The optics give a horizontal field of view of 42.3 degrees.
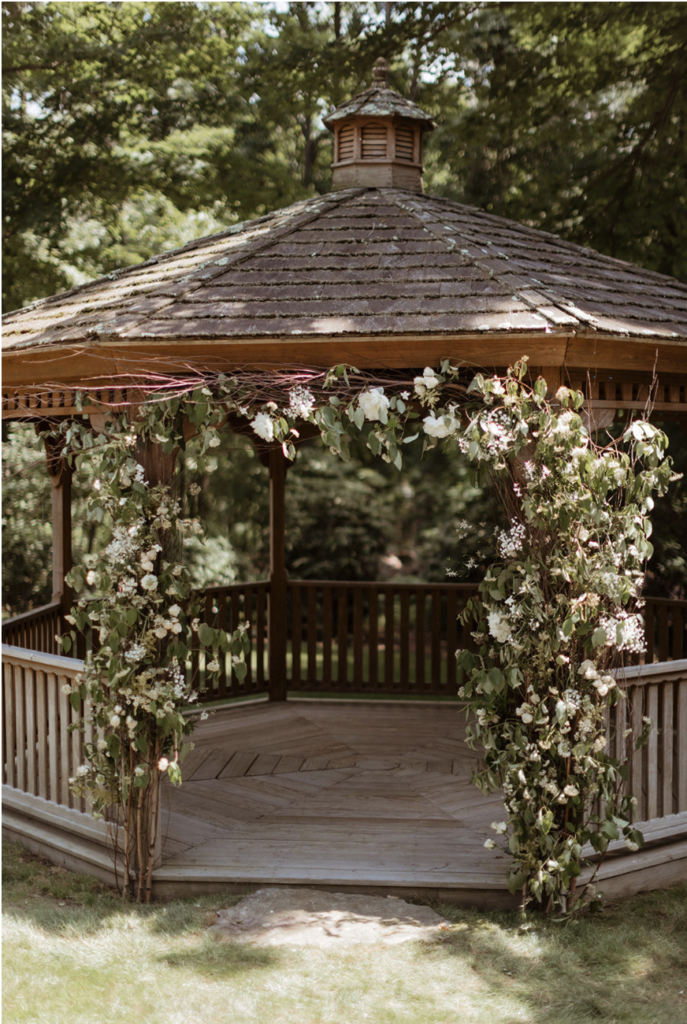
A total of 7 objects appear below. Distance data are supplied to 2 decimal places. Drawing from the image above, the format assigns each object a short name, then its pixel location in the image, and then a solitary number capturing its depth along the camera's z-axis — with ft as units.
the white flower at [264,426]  13.00
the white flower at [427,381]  13.52
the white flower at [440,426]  13.34
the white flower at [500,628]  13.98
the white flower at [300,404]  13.39
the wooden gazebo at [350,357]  14.75
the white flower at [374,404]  13.21
